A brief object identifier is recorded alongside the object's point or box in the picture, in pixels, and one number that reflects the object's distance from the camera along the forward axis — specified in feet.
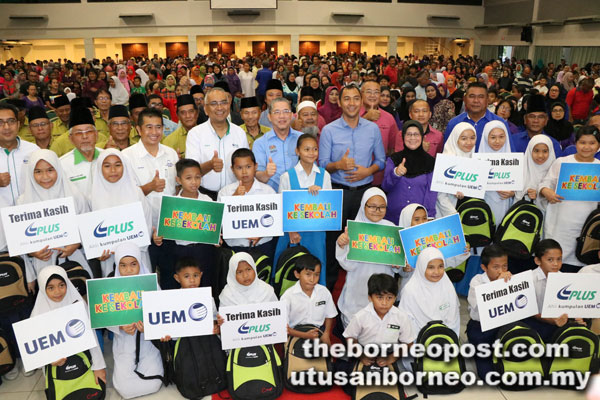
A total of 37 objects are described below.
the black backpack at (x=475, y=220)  15.57
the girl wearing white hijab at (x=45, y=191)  12.84
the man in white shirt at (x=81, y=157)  14.69
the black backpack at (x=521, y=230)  15.44
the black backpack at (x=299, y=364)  12.53
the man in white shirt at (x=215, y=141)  15.96
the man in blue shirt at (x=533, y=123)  18.06
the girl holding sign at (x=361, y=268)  13.94
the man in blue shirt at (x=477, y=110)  17.95
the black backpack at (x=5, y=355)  12.68
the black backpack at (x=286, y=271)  14.39
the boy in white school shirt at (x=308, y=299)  13.24
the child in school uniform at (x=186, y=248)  14.19
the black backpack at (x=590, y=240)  15.15
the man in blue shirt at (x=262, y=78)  41.88
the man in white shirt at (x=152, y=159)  14.84
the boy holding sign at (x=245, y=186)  14.44
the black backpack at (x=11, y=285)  12.55
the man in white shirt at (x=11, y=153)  14.20
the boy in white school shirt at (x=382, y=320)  12.36
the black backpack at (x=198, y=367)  12.36
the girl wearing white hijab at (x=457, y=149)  15.51
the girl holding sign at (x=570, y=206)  15.35
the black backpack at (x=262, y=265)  14.21
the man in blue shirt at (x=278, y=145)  15.81
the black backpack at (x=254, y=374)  12.12
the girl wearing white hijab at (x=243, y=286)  12.79
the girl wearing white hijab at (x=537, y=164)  16.11
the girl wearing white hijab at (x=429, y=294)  12.75
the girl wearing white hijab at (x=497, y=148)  15.88
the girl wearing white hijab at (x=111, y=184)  13.32
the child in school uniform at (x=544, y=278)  13.55
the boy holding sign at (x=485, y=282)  13.24
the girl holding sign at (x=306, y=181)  14.90
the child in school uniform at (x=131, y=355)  12.39
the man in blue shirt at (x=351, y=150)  16.34
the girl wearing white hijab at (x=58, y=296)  11.79
